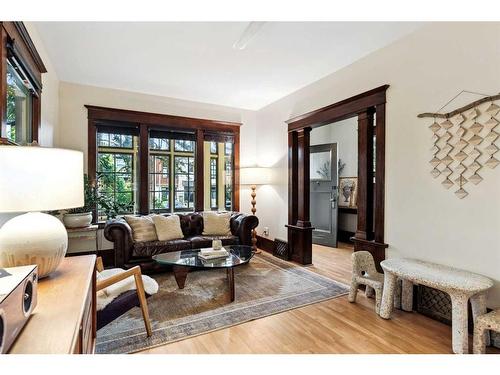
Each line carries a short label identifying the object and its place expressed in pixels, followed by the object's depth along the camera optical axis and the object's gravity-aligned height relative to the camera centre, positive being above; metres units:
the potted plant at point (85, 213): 3.42 -0.37
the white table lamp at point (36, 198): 1.07 -0.06
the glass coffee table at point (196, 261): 2.74 -0.81
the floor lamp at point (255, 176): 4.79 +0.17
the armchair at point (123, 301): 1.80 -0.84
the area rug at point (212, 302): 2.11 -1.17
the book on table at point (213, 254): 2.98 -0.77
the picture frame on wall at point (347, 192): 5.56 -0.11
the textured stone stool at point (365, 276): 2.56 -0.90
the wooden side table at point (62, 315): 0.77 -0.45
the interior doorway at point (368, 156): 2.90 +0.36
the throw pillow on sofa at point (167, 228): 3.79 -0.61
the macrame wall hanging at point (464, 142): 2.08 +0.38
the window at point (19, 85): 1.85 +0.85
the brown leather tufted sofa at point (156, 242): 3.41 -0.77
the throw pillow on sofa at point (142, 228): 3.66 -0.59
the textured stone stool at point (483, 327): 1.75 -0.92
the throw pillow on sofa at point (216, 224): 4.19 -0.60
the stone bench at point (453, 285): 1.87 -0.72
